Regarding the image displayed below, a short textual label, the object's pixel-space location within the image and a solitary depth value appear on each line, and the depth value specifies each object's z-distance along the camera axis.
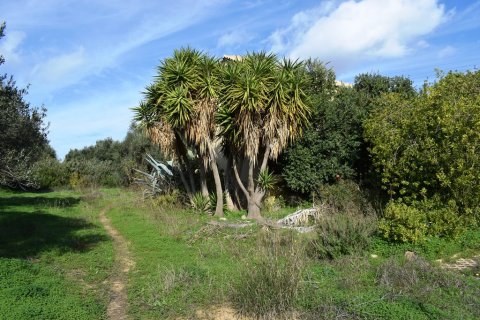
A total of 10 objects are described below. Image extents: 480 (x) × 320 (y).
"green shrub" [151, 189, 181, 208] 17.34
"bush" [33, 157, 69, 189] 31.28
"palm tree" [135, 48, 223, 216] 14.89
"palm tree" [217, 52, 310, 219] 14.02
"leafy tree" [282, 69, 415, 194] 14.95
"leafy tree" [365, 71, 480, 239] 10.13
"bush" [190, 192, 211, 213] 16.33
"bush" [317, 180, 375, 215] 13.33
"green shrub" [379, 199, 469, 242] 9.69
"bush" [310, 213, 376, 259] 8.98
